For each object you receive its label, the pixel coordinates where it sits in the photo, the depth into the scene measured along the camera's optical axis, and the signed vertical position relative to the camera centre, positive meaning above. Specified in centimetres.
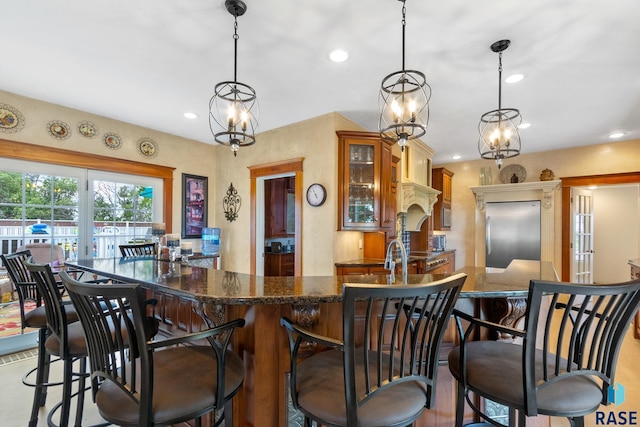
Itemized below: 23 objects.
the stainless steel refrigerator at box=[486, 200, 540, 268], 575 -32
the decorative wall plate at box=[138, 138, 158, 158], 441 +98
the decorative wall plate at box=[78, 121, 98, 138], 384 +108
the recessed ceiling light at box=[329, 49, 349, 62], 251 +133
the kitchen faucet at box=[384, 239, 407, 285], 167 -28
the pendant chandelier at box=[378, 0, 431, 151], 180 +60
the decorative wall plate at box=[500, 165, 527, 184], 593 +82
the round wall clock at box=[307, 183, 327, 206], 385 +26
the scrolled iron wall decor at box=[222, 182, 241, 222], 503 +18
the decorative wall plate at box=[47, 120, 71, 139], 360 +101
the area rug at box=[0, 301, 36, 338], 337 -119
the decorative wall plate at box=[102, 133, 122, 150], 405 +99
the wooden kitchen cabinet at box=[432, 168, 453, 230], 630 +33
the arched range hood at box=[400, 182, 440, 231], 475 +21
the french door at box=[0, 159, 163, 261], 340 +9
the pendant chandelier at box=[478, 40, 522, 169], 265 +65
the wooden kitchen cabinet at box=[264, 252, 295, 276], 555 -89
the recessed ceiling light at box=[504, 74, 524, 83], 288 +130
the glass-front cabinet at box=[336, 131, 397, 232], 383 +43
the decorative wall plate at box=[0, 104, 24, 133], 328 +103
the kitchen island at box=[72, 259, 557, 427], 137 -48
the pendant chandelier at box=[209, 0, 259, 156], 200 +68
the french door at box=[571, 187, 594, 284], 543 -35
